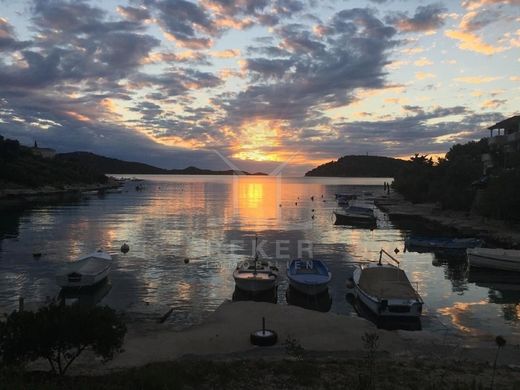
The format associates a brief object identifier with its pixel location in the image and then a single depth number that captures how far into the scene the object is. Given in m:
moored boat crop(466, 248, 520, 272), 45.69
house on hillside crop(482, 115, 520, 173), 92.31
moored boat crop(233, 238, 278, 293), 35.81
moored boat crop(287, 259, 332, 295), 35.12
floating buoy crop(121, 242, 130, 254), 54.75
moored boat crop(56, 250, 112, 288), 36.84
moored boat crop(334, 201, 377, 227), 92.38
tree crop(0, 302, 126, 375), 15.39
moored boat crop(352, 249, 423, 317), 30.08
